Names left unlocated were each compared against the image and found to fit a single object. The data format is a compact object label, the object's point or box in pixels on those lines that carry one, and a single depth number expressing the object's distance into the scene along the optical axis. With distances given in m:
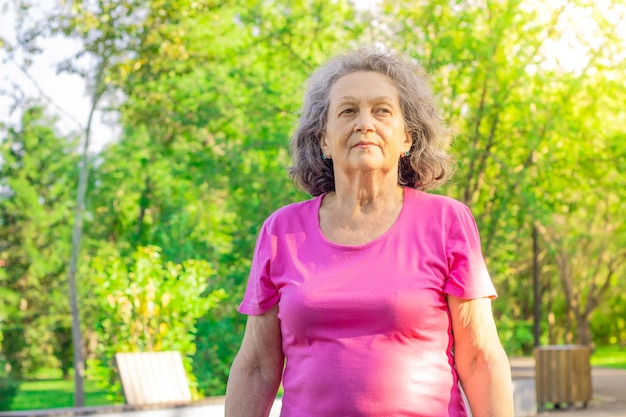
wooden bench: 9.52
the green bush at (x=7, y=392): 17.38
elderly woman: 1.99
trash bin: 16.22
